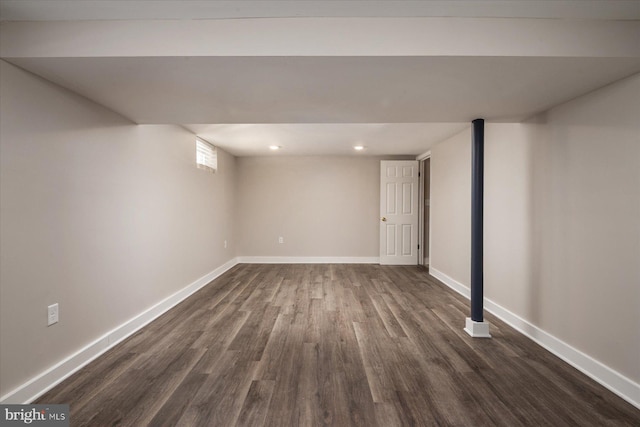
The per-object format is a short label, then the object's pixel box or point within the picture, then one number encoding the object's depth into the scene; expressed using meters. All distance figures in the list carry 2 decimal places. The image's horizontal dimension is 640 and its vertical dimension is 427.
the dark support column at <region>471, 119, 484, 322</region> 2.79
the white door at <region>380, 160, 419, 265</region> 5.96
